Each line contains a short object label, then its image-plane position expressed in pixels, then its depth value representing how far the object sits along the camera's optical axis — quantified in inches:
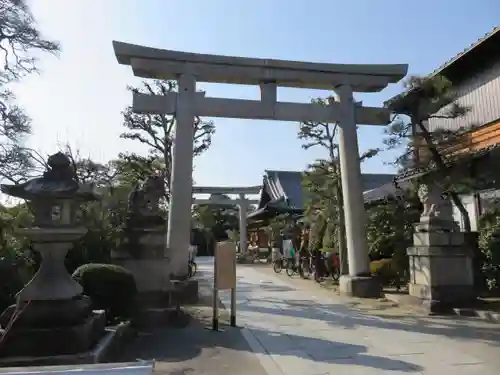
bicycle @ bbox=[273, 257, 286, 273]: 906.0
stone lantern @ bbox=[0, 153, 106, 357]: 213.0
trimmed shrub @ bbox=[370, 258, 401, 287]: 554.6
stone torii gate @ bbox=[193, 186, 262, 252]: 1437.0
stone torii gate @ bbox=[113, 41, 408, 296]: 461.4
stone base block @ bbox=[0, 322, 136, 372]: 201.5
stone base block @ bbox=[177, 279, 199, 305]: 454.3
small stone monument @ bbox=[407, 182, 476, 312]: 372.5
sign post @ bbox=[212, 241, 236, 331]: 335.6
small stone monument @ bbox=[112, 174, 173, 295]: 373.7
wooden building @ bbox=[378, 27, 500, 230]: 415.5
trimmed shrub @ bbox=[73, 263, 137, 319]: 309.4
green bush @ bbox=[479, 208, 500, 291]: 359.3
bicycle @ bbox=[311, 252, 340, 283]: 677.9
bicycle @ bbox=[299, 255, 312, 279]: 782.5
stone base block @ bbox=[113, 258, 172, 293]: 373.4
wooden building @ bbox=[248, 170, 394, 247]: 1253.2
